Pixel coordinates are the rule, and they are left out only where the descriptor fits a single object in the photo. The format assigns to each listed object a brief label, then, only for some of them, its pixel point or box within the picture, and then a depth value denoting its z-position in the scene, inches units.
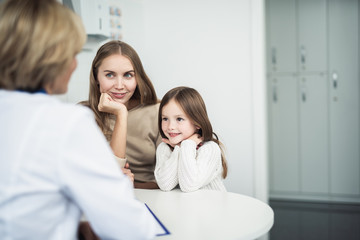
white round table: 36.3
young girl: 54.8
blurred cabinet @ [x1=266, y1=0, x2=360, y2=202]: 126.6
